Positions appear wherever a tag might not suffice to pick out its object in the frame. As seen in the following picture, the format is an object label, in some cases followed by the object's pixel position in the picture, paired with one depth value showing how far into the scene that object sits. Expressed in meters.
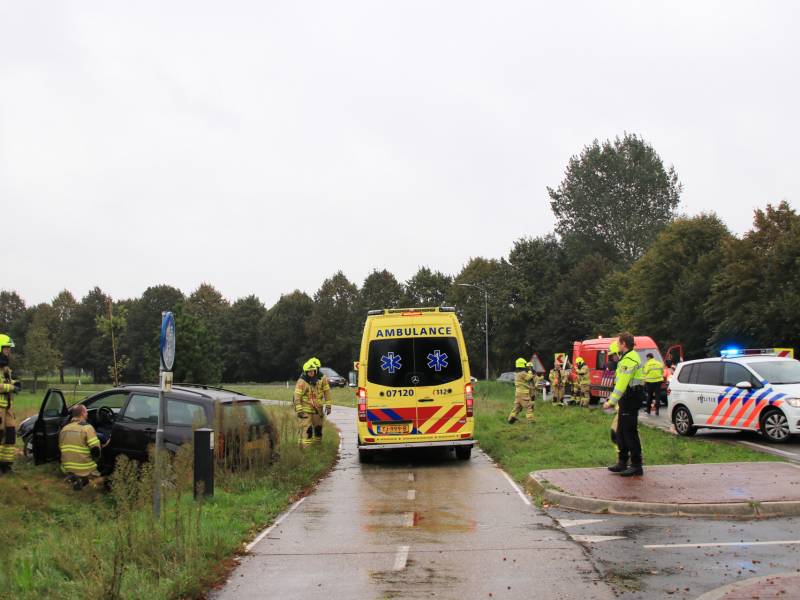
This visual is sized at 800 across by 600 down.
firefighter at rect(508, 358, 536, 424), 21.42
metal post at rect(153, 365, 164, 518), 8.43
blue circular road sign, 9.01
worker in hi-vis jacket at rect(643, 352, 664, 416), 12.74
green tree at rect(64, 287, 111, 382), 102.44
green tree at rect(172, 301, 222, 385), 64.00
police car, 15.55
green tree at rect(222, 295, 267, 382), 101.00
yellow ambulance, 14.41
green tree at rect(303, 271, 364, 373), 93.44
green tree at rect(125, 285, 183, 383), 95.94
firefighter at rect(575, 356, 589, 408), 26.83
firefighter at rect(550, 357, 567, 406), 29.80
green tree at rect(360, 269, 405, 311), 93.38
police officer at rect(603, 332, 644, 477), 11.46
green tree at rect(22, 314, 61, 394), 73.81
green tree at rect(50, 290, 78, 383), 104.67
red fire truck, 29.13
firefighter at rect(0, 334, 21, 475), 12.86
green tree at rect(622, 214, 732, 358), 48.16
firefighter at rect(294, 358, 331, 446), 16.30
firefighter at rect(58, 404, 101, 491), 12.67
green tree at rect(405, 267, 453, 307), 92.19
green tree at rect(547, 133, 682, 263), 71.06
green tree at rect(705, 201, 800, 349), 36.41
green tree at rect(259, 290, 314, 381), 97.62
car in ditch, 12.38
